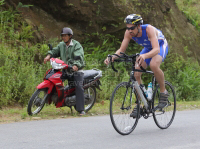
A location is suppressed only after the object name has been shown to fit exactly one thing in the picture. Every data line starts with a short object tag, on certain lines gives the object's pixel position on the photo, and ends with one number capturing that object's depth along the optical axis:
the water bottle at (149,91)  13.81
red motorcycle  16.91
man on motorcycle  17.52
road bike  12.49
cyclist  12.94
